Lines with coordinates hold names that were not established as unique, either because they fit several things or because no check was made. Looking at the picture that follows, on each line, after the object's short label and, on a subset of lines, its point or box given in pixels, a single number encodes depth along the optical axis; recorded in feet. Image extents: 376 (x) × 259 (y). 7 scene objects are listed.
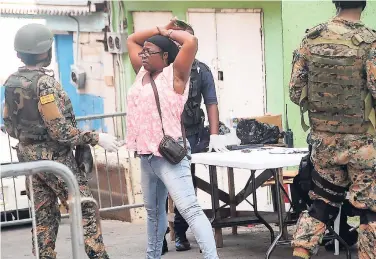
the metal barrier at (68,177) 22.25
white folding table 33.26
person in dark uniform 36.58
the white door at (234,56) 53.71
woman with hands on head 31.04
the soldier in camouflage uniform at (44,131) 31.21
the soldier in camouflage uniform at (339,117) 29.18
